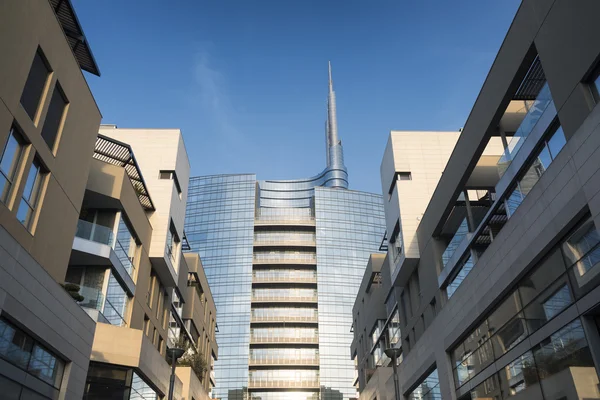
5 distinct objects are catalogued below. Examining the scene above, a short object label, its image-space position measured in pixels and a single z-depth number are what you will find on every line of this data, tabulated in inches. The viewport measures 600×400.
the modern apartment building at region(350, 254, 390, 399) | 1708.9
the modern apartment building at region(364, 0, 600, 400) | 634.2
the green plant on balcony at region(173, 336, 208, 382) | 1641.2
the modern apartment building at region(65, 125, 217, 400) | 1026.1
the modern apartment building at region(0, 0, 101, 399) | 656.4
